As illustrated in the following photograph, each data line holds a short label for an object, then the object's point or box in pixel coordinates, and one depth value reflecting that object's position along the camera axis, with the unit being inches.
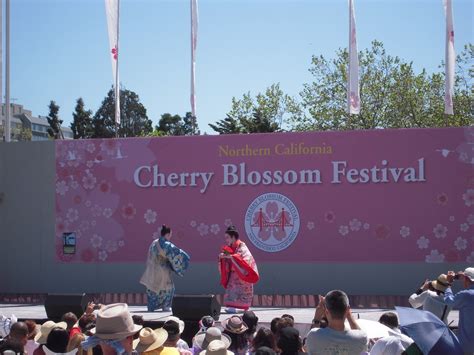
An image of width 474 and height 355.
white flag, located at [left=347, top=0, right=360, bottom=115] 687.1
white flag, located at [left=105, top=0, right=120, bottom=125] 695.7
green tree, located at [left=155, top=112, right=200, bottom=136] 2129.6
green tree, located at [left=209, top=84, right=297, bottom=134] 1549.0
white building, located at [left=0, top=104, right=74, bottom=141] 3760.1
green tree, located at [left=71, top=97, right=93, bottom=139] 2138.9
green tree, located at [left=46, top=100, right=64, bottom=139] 2385.3
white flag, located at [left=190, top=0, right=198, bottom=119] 713.6
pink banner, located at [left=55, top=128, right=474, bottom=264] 600.7
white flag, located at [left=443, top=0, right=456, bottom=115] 647.1
